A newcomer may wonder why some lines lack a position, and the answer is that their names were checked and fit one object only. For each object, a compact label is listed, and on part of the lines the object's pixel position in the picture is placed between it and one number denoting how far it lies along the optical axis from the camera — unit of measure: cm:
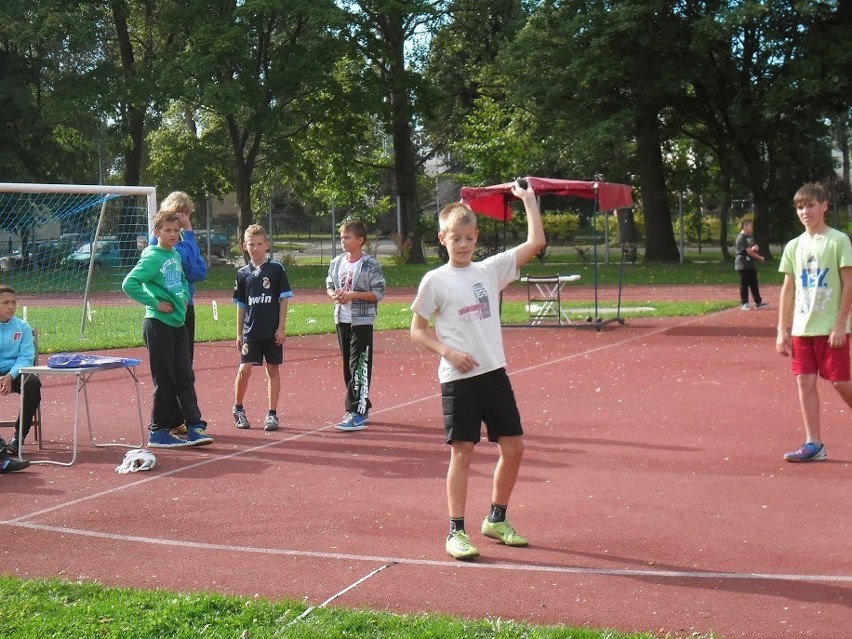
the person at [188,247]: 950
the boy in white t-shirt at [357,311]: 987
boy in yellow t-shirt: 796
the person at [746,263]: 2162
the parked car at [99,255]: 2242
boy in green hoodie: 905
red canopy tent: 1845
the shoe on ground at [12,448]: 887
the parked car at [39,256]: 2383
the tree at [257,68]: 3931
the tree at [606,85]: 3544
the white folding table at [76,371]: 847
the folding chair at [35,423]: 892
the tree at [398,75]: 4166
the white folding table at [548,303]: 2006
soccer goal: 2252
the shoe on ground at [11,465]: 840
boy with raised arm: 604
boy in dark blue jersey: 1005
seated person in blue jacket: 870
